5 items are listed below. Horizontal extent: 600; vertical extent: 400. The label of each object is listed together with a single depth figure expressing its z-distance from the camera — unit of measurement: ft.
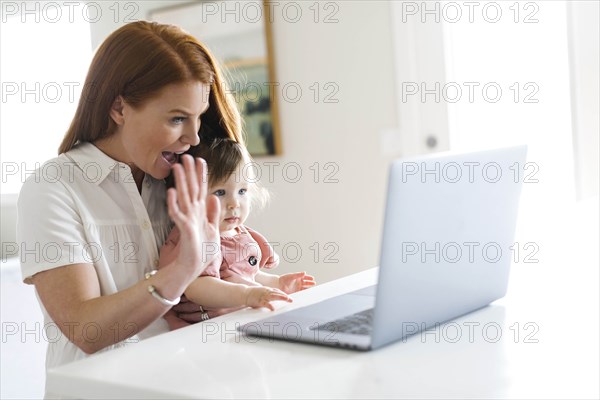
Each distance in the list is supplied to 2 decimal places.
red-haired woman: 6.10
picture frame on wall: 13.68
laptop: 4.98
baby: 6.49
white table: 4.65
